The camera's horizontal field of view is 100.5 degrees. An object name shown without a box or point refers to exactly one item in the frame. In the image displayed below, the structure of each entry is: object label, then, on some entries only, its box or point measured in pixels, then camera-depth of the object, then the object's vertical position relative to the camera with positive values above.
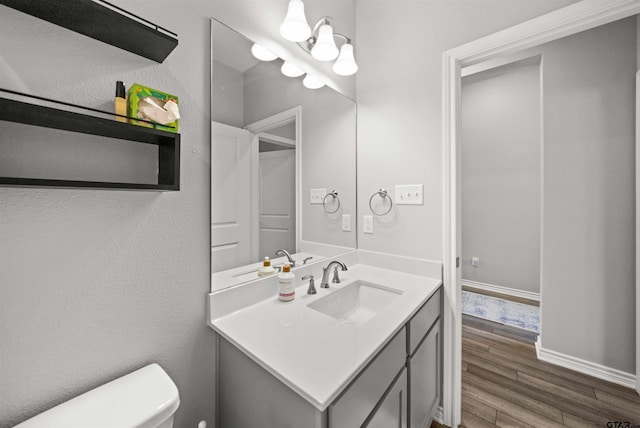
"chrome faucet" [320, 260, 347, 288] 1.41 -0.35
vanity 0.72 -0.46
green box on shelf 0.78 +0.33
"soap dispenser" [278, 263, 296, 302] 1.21 -0.34
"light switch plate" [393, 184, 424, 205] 1.57 +0.10
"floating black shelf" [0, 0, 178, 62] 0.65 +0.51
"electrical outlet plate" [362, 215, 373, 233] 1.82 -0.09
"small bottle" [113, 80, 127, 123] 0.76 +0.31
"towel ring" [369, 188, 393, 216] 1.71 +0.10
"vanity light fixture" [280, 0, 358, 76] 1.20 +0.87
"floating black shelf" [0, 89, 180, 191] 0.58 +0.22
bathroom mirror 1.11 +0.24
